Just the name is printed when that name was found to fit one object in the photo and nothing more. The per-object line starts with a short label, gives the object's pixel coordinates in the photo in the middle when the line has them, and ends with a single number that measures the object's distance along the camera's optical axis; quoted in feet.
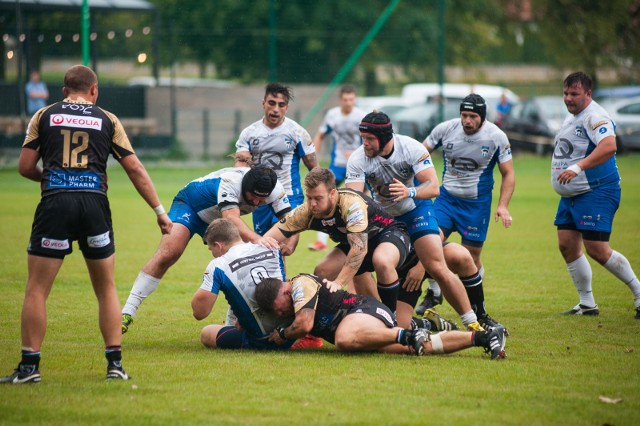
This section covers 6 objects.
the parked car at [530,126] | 207.82
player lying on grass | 48.16
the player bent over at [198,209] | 55.57
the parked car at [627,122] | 208.23
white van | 201.38
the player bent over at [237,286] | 48.93
